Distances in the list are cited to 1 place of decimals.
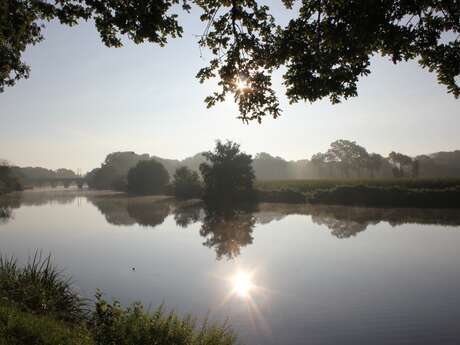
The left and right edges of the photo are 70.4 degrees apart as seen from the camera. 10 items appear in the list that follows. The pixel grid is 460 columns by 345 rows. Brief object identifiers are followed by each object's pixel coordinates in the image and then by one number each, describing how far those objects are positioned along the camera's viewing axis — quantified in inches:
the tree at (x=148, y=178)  3380.9
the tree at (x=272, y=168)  6471.5
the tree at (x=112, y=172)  4311.5
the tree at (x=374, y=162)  4151.6
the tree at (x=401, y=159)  3922.2
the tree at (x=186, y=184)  2599.9
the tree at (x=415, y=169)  3326.8
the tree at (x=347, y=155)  4531.0
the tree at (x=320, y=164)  5585.6
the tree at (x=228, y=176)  2167.8
